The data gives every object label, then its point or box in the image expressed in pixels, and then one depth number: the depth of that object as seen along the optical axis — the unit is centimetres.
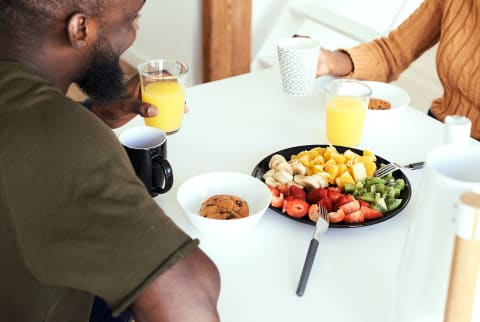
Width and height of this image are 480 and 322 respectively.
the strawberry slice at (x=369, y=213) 107
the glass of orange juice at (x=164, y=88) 130
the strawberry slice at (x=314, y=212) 107
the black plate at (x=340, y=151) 105
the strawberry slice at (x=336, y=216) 106
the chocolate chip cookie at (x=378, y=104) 144
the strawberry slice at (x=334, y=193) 109
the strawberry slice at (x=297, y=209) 108
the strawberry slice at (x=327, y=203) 108
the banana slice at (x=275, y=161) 119
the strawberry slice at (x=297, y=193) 110
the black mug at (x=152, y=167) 111
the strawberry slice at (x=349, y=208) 106
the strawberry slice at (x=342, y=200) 107
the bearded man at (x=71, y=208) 75
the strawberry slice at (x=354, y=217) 106
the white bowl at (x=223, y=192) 104
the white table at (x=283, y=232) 92
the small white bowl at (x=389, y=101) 141
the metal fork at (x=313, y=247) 94
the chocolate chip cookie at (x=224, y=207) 107
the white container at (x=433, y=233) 73
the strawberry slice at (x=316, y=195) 109
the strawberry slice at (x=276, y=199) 110
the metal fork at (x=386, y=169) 118
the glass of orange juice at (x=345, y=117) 129
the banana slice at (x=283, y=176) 114
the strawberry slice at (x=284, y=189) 112
